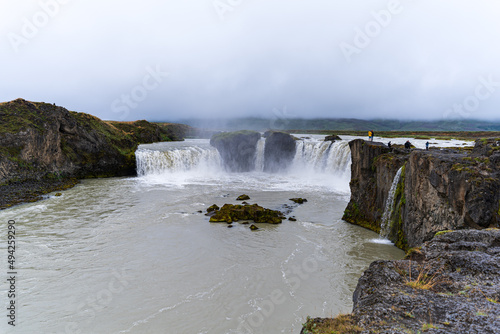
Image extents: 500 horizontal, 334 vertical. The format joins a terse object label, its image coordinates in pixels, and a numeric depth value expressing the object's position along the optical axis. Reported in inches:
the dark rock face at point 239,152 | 2119.8
